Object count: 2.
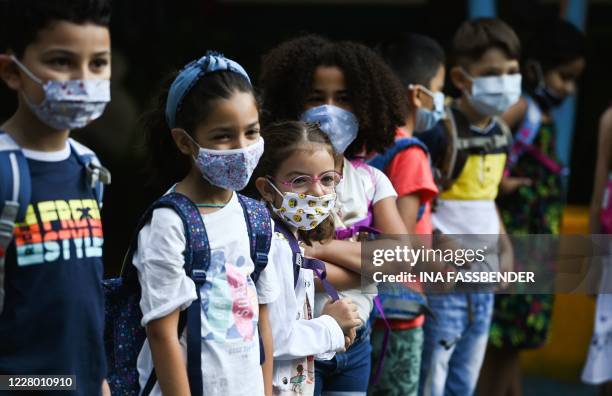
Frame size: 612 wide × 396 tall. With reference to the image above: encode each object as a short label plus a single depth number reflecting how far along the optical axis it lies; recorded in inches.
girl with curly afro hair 270.4
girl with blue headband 208.2
